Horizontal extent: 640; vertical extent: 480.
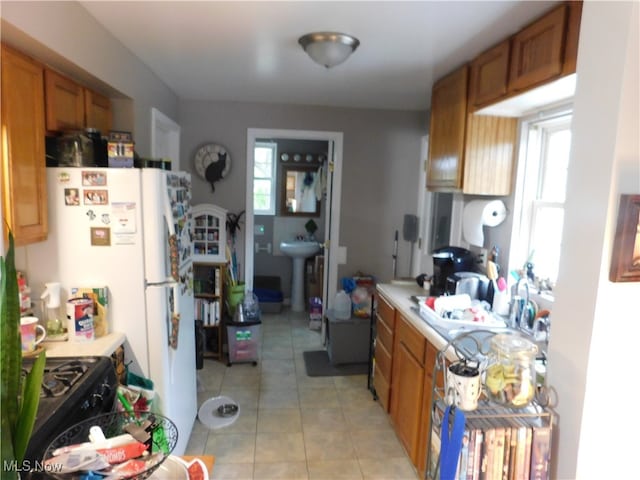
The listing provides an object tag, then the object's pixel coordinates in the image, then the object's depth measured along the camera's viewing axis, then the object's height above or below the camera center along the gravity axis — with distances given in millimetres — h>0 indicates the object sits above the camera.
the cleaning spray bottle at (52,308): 1771 -540
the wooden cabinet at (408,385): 2117 -1042
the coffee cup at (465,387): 1262 -579
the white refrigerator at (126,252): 1785 -288
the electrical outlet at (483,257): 2611 -350
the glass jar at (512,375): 1311 -556
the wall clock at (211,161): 3688 +285
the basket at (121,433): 857 -678
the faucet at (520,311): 2002 -535
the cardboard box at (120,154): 1867 +160
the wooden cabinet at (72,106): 1786 +406
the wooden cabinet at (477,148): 2324 +319
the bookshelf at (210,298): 3451 -905
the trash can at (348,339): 3467 -1209
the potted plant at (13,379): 820 -404
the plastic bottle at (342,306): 3553 -957
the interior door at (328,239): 3895 -416
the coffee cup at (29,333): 1589 -583
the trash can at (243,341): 3441 -1250
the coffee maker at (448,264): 2514 -391
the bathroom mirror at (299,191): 5184 +59
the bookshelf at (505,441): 1242 -734
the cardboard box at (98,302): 1825 -517
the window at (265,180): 5215 +184
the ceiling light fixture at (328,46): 1964 +747
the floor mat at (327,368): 3391 -1461
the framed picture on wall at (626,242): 1150 -95
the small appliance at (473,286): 2303 -475
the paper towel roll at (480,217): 2420 -84
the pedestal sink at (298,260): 4895 -789
